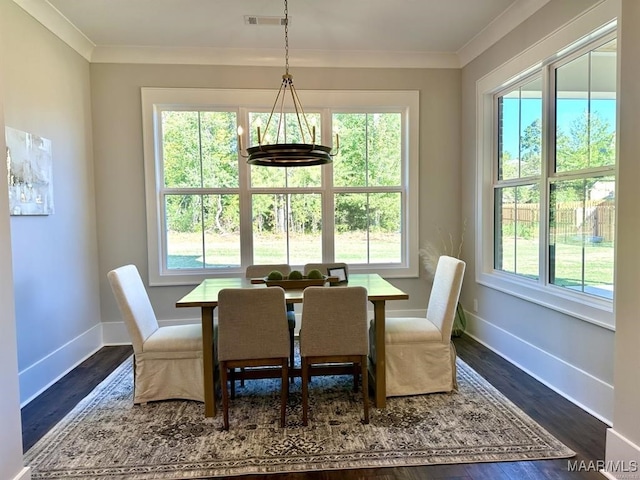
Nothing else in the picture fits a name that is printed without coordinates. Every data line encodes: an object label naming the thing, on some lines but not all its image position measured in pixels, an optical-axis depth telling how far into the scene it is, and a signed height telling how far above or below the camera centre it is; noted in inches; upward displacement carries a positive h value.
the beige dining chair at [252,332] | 93.3 -25.3
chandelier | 94.1 +17.0
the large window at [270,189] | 163.0 +14.8
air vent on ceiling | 132.0 +68.1
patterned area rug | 82.4 -48.7
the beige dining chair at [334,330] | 94.2 -25.4
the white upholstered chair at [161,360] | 106.5 -35.8
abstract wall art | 108.0 +16.1
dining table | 102.0 -28.0
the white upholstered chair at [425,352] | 109.7 -35.6
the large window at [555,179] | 102.1 +12.2
